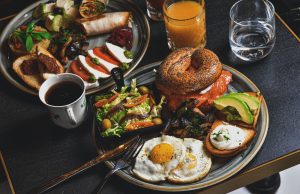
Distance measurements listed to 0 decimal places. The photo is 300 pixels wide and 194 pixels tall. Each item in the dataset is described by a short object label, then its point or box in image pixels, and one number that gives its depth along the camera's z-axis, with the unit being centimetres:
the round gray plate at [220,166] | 178
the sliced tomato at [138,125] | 197
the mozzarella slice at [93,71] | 225
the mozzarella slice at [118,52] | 232
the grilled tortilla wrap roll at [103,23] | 247
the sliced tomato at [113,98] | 207
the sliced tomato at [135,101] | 205
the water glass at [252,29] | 222
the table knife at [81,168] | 186
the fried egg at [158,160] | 181
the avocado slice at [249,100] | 192
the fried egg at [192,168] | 179
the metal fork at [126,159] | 184
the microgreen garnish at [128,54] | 233
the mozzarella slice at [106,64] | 229
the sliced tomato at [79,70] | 226
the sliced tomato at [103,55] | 233
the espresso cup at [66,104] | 198
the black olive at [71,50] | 239
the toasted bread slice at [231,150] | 182
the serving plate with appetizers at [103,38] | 228
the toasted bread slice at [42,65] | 228
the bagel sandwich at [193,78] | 202
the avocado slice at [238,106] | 189
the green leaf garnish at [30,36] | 240
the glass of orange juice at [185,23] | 221
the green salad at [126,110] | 198
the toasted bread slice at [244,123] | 189
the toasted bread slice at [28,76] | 228
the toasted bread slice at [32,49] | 243
